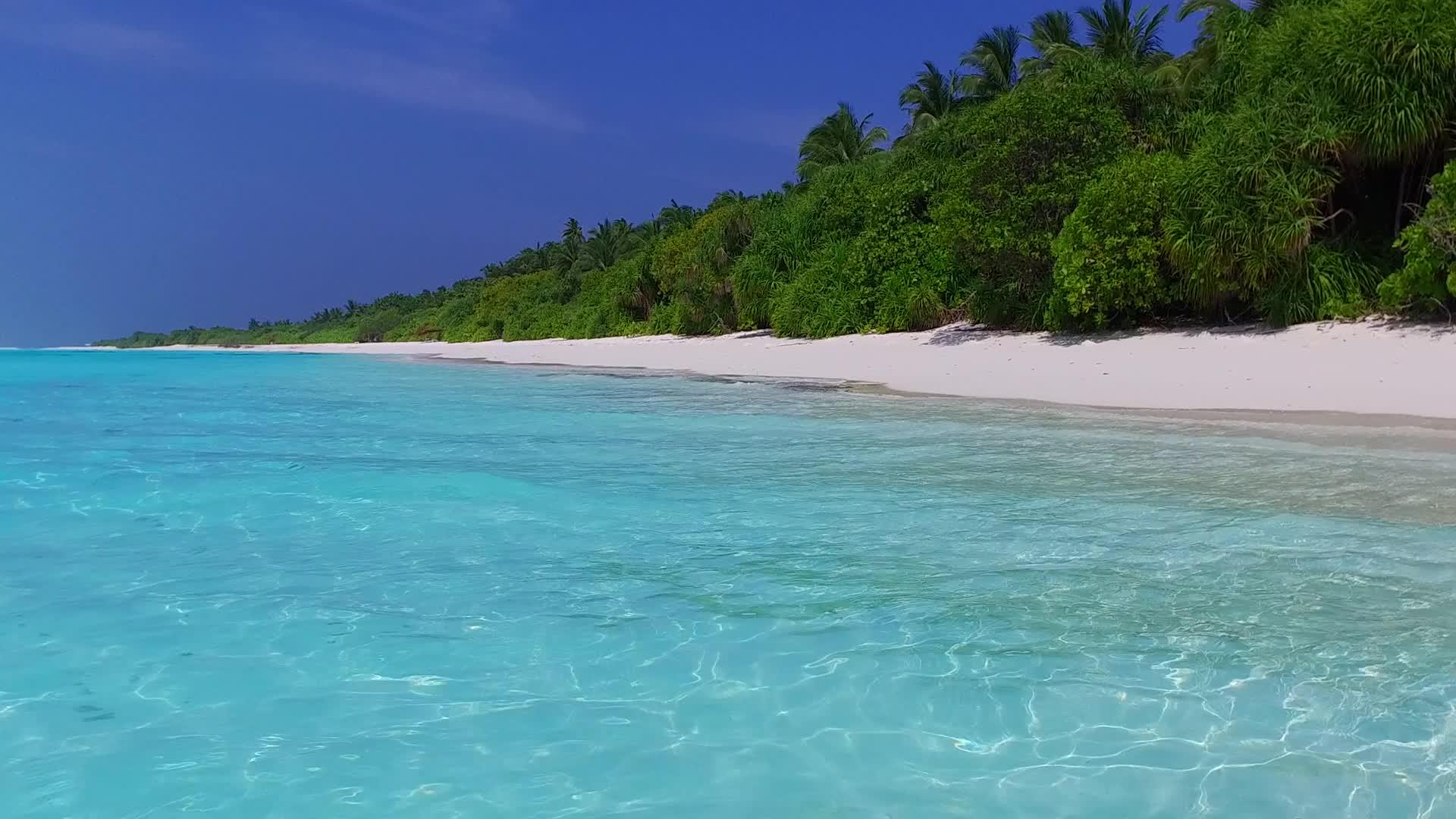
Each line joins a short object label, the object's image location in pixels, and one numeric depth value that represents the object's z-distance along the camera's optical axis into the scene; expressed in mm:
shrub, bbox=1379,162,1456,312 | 11711
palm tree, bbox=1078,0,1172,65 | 33344
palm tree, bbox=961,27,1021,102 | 35531
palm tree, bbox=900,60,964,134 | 38469
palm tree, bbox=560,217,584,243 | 67188
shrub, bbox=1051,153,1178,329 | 15609
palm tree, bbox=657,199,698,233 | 54844
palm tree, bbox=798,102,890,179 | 41031
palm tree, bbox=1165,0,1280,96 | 20869
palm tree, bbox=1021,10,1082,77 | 34841
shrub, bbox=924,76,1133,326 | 18266
